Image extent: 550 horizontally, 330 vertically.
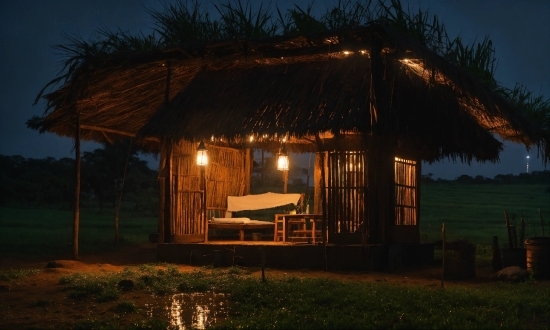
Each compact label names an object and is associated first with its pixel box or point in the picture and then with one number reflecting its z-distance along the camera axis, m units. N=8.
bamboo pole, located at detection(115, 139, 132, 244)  15.68
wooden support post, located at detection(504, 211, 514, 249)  10.55
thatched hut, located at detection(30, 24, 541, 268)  9.84
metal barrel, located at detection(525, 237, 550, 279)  9.59
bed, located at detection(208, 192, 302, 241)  12.47
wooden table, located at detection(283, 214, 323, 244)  11.05
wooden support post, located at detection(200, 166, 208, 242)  12.04
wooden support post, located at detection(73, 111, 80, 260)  11.45
